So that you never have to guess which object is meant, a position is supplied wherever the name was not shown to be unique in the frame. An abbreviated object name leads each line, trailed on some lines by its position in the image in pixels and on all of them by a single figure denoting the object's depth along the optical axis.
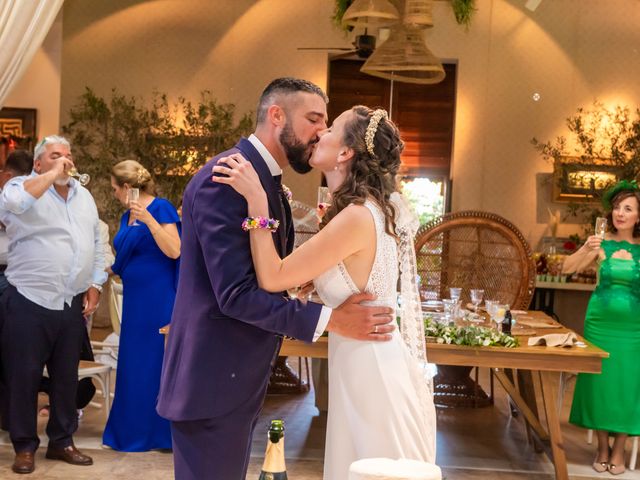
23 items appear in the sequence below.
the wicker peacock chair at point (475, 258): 6.31
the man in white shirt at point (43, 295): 4.72
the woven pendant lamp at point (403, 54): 6.42
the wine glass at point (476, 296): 4.88
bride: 2.66
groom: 2.26
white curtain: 4.11
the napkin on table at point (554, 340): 4.66
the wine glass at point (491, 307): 4.80
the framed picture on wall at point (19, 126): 10.23
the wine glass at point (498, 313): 4.78
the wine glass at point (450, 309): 4.89
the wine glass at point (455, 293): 4.98
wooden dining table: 4.54
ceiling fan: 9.96
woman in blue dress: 5.23
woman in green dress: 5.35
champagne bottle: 1.88
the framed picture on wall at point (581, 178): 10.38
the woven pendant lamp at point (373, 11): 6.29
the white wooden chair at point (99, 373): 5.36
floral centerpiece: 4.57
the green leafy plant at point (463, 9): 9.06
